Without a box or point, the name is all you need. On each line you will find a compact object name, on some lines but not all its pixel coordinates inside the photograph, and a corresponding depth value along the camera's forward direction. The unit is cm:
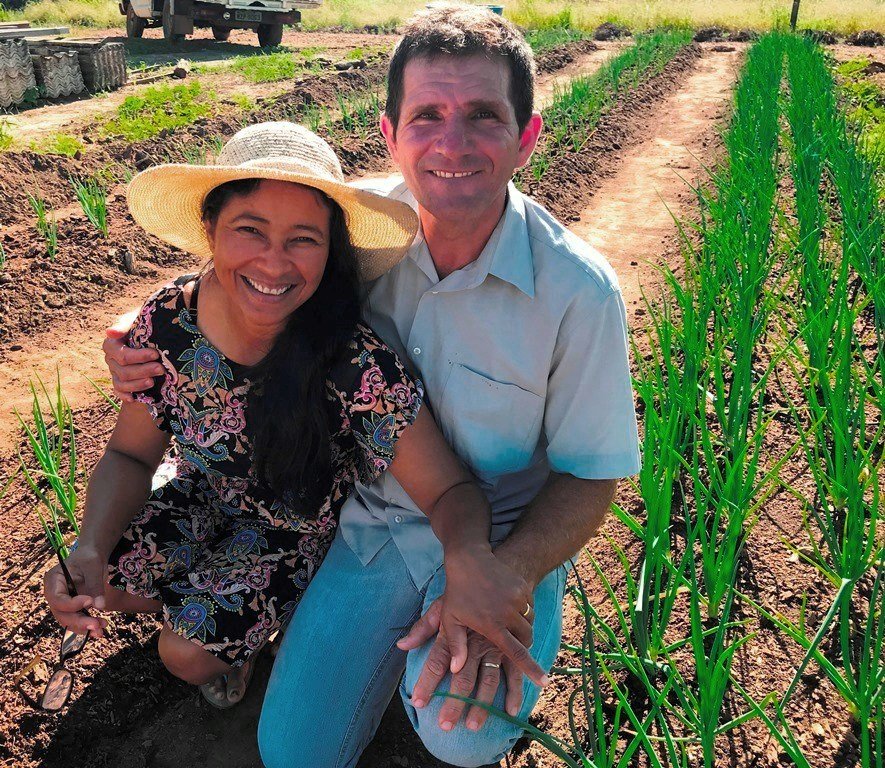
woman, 140
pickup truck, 1082
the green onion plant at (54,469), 169
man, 142
